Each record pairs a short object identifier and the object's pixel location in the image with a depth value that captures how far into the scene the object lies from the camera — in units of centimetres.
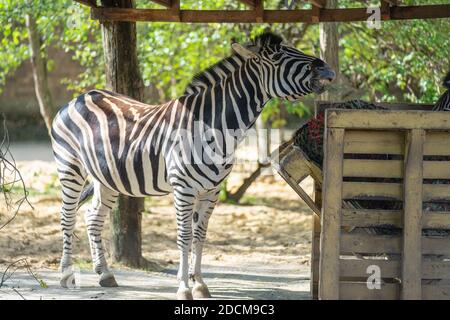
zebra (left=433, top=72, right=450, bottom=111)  1096
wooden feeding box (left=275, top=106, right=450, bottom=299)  851
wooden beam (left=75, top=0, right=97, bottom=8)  1358
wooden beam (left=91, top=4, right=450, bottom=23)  1357
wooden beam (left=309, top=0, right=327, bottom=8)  1303
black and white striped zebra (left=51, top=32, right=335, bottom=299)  1137
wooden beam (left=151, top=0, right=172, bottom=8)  1355
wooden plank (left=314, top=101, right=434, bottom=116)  1106
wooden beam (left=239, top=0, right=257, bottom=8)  1358
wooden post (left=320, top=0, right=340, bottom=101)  1681
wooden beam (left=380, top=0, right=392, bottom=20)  1346
